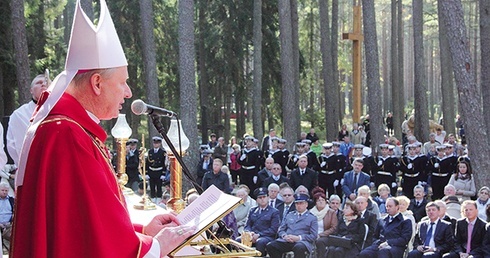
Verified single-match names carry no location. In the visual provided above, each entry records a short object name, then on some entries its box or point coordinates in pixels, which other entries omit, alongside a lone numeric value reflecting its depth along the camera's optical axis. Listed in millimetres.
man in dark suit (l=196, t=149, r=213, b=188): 17892
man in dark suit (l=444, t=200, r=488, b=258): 9523
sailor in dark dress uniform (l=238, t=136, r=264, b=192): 18734
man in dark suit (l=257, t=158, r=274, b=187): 16078
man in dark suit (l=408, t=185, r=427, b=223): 11766
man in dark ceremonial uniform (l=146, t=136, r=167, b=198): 18125
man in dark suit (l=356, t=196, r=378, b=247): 10562
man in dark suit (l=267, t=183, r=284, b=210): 12067
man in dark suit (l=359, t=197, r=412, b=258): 10219
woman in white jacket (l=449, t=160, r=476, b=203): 14430
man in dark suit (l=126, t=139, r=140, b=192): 17656
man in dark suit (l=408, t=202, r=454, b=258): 9742
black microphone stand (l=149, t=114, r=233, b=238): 4026
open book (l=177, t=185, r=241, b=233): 3237
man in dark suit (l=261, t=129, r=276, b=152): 22203
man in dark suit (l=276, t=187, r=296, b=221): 11539
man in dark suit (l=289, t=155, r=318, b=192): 15703
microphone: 4074
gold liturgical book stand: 3228
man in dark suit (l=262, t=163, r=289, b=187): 15195
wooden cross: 26531
